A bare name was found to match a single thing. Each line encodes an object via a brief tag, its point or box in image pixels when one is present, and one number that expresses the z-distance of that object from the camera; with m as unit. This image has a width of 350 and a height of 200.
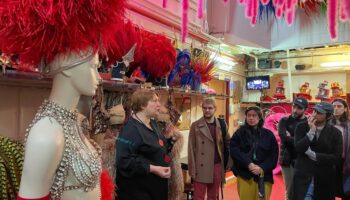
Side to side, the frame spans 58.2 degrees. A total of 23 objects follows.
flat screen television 7.82
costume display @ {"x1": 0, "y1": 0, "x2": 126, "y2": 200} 1.02
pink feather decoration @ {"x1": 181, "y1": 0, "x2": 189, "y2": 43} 1.76
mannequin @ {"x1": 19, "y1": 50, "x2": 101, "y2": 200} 1.01
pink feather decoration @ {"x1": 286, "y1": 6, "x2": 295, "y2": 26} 1.79
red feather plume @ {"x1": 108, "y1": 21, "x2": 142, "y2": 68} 2.19
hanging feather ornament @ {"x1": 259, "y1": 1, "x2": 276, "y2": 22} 2.52
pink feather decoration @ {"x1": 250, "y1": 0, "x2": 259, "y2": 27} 1.83
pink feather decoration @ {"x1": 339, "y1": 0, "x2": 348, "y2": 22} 1.54
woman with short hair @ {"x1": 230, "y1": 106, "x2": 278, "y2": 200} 2.91
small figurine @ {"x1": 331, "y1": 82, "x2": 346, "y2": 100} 6.72
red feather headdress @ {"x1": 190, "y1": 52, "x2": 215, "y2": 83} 3.42
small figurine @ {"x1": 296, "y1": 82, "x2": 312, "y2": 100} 7.10
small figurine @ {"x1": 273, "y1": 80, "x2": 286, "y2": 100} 7.26
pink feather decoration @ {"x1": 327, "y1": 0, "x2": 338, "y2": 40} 1.46
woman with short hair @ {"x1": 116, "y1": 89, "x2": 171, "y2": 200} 2.13
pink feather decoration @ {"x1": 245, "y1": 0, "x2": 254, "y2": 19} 1.86
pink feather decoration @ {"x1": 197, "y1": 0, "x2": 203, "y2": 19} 1.86
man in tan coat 3.17
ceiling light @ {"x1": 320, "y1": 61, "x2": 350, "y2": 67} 6.93
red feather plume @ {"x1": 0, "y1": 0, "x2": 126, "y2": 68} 1.02
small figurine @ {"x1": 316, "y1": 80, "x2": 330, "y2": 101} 6.84
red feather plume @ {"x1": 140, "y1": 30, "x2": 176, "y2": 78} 2.56
